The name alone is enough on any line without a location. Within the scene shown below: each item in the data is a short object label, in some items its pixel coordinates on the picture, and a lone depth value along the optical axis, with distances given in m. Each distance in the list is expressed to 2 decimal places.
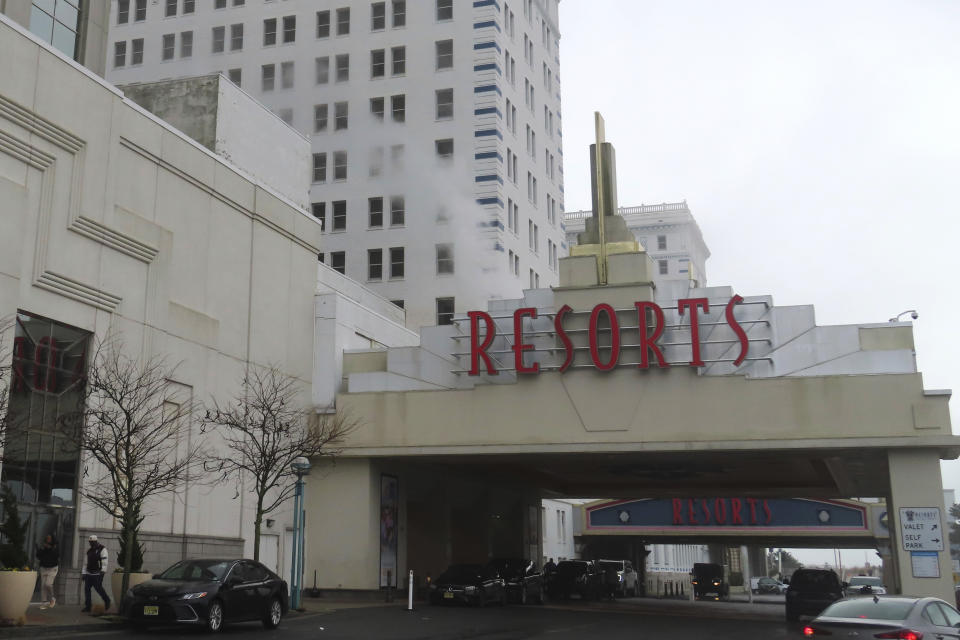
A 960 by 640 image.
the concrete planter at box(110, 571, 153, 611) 23.95
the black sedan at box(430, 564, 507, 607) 33.00
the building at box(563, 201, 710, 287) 120.38
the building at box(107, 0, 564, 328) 56.81
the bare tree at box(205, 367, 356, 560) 28.58
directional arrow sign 29.36
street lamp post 27.46
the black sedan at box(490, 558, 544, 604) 37.09
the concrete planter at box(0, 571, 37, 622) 18.92
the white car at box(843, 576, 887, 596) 58.29
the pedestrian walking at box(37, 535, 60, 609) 22.41
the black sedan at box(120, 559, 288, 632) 19.36
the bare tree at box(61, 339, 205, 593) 22.88
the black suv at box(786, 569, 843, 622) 34.22
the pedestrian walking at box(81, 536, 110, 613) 22.45
